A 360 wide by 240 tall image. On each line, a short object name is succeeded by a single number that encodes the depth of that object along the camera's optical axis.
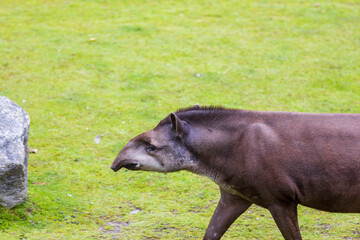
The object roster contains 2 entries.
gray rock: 13.77
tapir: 11.87
